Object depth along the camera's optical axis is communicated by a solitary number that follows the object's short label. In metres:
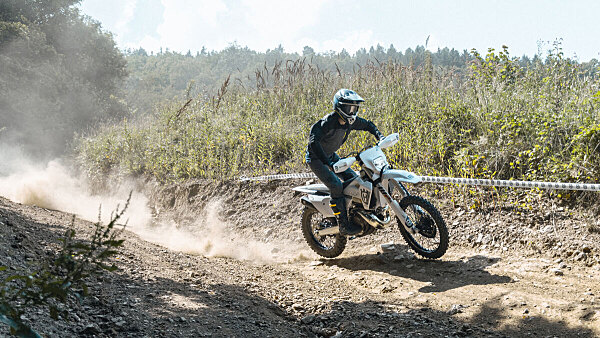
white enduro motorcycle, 5.62
